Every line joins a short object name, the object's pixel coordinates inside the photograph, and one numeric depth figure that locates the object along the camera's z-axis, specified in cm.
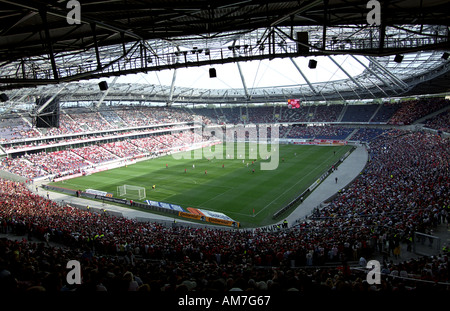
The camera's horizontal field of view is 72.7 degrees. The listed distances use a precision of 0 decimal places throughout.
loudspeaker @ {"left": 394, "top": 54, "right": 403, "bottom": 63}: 1438
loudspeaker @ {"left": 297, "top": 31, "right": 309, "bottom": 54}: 1235
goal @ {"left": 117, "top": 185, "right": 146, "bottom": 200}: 3481
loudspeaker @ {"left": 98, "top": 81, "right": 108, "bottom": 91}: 1578
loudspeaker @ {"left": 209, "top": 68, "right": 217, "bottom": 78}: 1545
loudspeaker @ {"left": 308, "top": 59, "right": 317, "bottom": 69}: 1445
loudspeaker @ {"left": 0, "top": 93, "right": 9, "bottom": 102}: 1946
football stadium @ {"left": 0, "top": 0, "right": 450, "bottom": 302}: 939
